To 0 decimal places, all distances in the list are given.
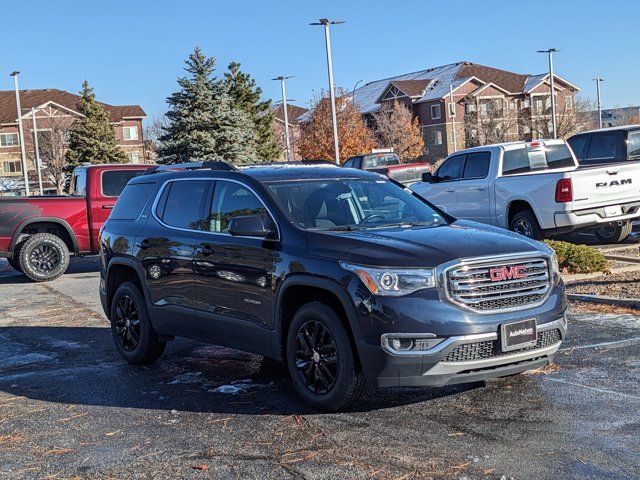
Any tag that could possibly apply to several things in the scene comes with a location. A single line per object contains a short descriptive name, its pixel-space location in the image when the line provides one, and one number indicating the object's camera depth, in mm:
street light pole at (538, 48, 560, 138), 52197
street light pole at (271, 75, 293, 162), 52250
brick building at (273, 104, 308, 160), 80438
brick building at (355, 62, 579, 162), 75750
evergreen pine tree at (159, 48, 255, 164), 45281
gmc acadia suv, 5453
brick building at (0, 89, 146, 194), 73312
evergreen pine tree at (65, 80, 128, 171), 62719
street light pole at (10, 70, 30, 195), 42469
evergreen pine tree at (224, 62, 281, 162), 59750
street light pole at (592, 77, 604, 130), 76862
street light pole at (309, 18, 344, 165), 35772
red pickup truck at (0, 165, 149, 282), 14875
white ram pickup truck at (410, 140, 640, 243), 13375
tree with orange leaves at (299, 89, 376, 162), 57000
